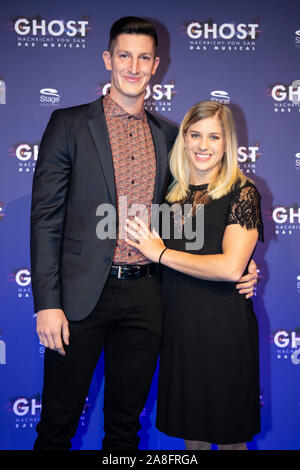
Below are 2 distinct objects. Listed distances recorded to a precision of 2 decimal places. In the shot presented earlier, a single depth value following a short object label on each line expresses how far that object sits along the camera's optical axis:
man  1.99
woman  2.07
